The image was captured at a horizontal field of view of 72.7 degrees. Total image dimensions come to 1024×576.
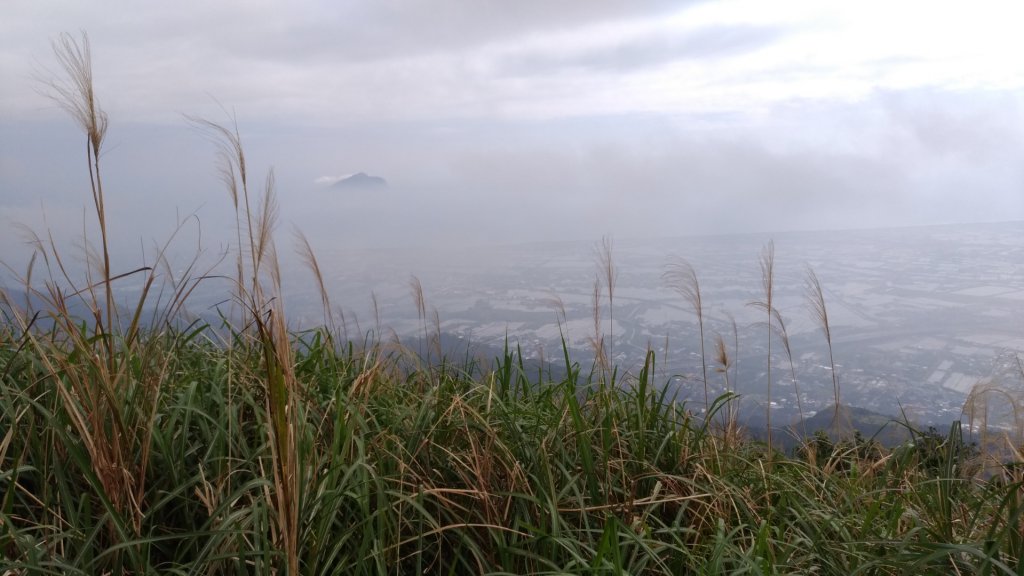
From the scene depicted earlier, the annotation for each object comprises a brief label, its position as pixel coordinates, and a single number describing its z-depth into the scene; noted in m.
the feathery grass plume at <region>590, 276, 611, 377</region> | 2.97
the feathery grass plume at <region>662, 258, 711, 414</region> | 3.49
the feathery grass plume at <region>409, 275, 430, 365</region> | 4.02
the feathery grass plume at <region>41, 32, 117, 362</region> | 1.74
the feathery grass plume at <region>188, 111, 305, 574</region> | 1.15
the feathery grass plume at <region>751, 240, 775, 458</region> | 3.50
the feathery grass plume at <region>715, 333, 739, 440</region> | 2.75
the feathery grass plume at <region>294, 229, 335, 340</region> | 2.91
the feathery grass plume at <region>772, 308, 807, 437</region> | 3.55
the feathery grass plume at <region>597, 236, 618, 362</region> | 3.54
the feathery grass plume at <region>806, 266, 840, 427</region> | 3.59
